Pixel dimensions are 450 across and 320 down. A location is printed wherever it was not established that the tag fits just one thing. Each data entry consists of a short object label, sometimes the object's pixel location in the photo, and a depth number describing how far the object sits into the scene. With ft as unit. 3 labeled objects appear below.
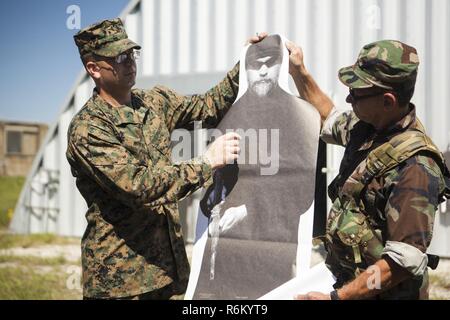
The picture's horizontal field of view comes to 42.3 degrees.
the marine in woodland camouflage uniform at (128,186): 8.52
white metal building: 20.80
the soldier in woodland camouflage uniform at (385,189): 6.72
